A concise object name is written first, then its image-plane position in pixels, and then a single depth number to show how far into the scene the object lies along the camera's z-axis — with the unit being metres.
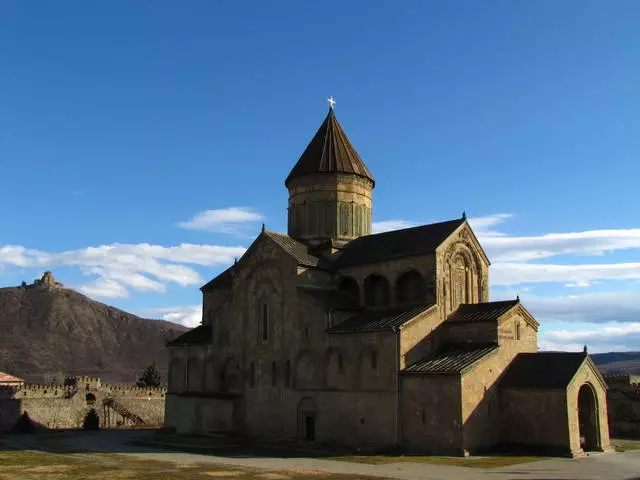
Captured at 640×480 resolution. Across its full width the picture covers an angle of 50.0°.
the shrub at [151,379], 63.16
